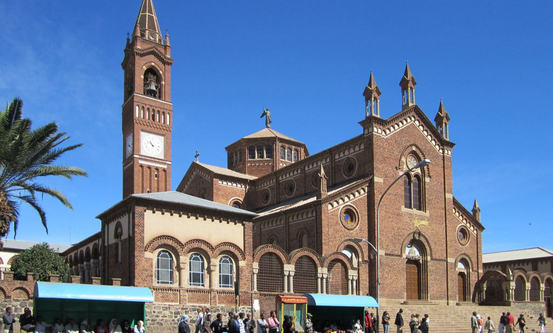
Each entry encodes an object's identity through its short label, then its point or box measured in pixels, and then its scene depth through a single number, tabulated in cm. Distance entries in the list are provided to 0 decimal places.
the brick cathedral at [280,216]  3181
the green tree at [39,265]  3897
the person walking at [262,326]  2522
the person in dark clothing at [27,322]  2171
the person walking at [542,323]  3813
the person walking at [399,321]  3244
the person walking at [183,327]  2269
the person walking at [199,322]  2508
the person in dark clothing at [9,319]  2112
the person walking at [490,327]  3200
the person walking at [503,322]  3366
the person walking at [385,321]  3259
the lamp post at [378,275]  2637
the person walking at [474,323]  3319
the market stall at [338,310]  3075
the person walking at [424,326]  3023
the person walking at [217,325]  2292
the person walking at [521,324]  3712
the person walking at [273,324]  2542
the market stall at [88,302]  2427
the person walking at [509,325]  3419
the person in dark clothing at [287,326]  2517
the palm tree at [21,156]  2434
